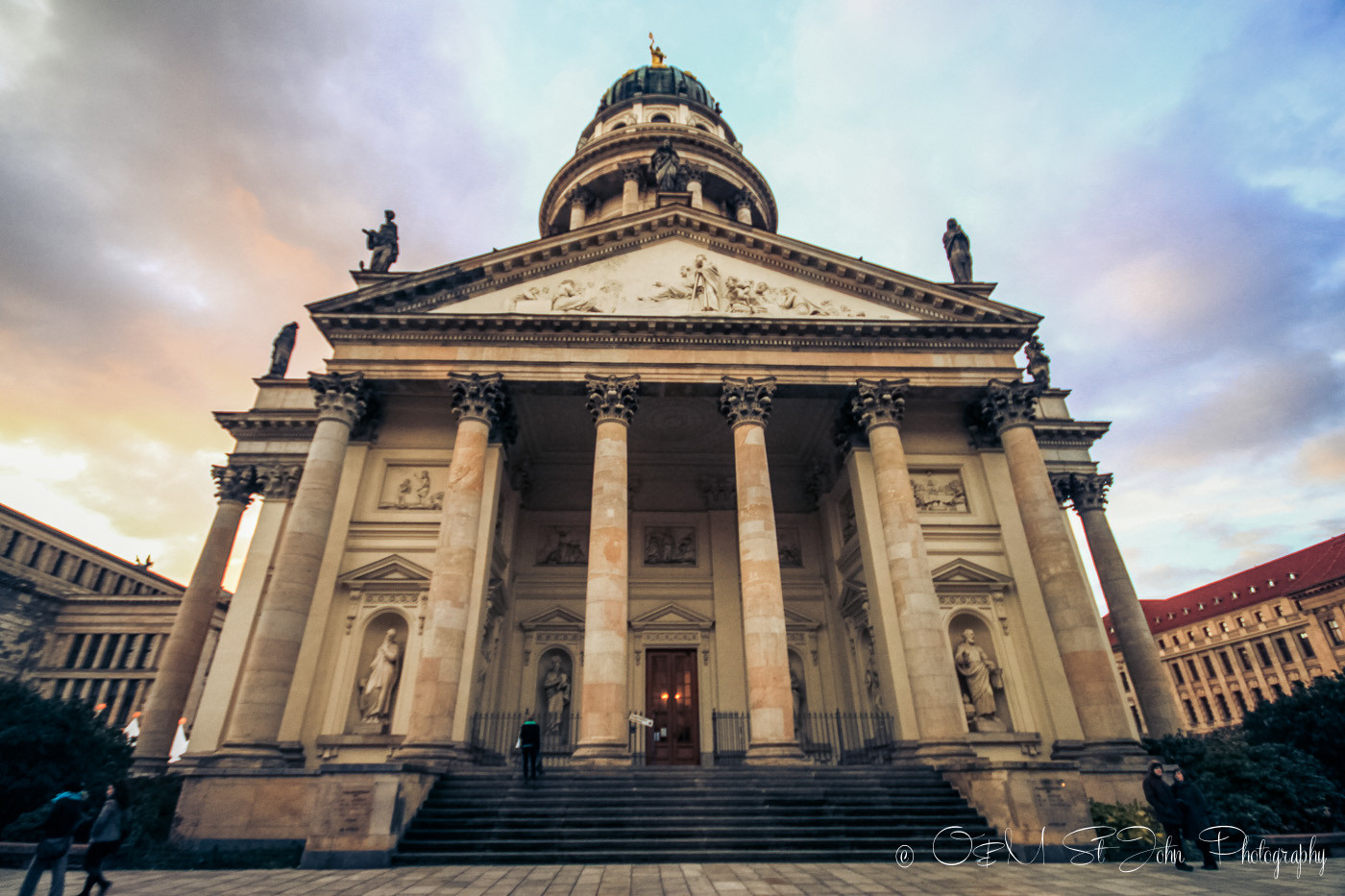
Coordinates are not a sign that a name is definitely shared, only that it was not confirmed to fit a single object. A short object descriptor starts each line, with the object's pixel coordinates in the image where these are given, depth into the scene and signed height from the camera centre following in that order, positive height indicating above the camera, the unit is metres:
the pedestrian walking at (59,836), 7.07 -0.56
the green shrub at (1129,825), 11.25 -0.99
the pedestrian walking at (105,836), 7.97 -0.67
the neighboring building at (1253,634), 49.28 +9.67
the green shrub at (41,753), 11.85 +0.46
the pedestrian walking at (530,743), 13.26 +0.53
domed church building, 14.95 +6.10
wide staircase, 10.62 -0.75
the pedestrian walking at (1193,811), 9.42 -0.65
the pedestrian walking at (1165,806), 9.59 -0.58
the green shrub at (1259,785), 12.37 -0.42
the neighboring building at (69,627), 42.00 +9.15
